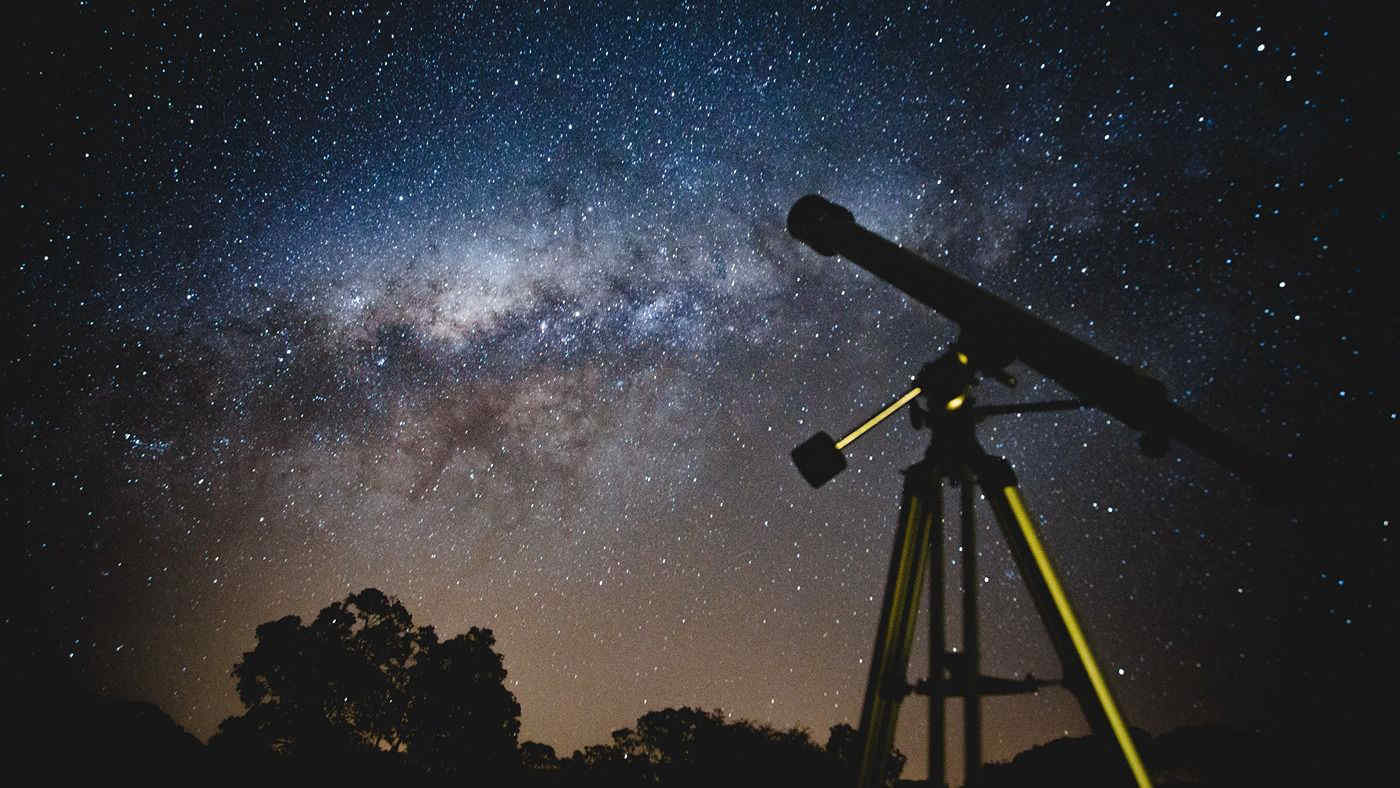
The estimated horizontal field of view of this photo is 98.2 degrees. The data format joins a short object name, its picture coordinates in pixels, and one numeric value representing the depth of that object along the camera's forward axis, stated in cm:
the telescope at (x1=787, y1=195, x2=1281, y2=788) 186
